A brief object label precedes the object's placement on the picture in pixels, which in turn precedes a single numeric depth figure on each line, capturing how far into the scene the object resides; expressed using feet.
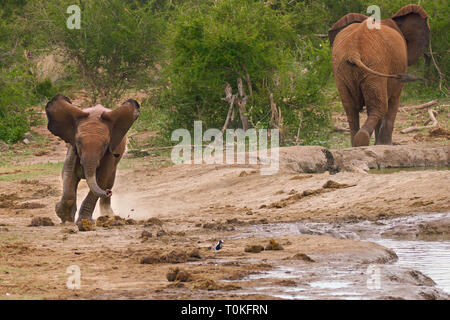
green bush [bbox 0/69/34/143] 129.18
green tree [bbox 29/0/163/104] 141.79
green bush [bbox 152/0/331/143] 111.45
